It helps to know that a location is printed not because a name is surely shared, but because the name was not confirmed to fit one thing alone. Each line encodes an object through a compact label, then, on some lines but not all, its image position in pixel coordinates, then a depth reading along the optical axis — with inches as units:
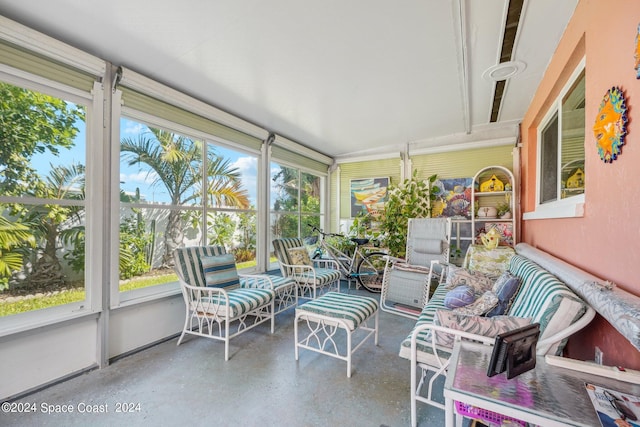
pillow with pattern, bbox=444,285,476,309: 77.7
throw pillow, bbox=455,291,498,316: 69.3
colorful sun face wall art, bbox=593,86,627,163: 44.0
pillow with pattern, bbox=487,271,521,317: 71.9
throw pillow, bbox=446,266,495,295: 93.0
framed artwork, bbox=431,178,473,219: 164.4
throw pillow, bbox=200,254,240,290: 109.3
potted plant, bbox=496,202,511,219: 146.9
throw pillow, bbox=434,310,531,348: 54.4
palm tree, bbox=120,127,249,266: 106.7
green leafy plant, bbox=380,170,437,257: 175.9
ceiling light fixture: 91.7
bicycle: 175.5
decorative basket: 37.7
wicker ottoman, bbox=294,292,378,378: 82.9
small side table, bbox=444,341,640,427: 30.4
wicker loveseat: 46.5
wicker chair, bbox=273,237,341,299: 136.9
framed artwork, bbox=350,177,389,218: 196.2
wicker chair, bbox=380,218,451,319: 130.0
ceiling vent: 68.4
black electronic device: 35.8
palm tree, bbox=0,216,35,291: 73.2
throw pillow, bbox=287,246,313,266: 148.7
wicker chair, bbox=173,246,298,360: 96.3
